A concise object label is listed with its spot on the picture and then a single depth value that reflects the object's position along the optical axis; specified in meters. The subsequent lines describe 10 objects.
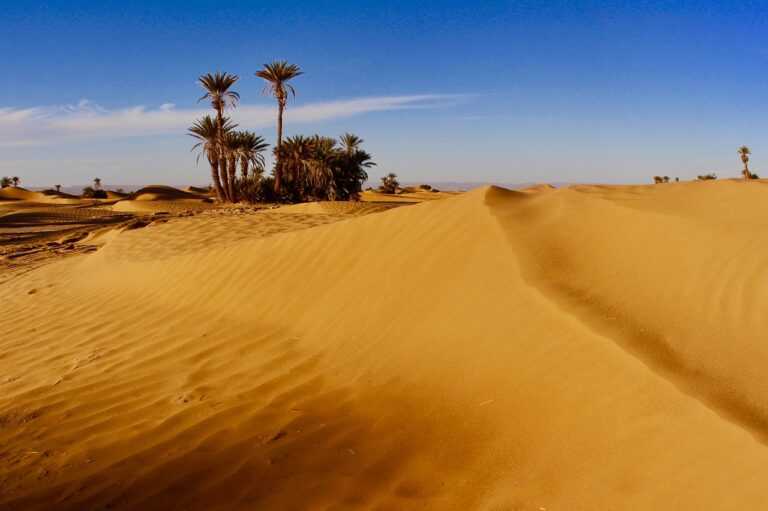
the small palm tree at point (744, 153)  45.56
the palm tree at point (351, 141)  33.34
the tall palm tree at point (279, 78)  31.09
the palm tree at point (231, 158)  29.50
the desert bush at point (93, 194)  43.97
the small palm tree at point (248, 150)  30.65
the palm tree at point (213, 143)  30.42
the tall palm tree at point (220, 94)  29.64
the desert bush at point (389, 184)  50.97
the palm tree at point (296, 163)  30.09
